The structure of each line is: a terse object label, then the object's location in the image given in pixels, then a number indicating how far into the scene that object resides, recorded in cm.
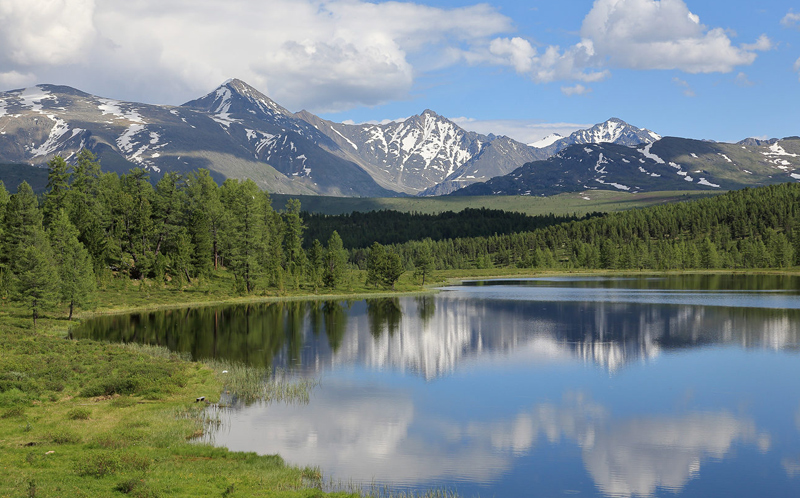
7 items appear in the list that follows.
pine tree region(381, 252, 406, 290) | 15675
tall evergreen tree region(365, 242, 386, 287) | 15612
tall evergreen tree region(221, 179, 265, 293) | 13175
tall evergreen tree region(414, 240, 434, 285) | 18192
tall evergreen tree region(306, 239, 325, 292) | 14800
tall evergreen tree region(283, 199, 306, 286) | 15975
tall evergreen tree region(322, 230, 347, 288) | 14800
